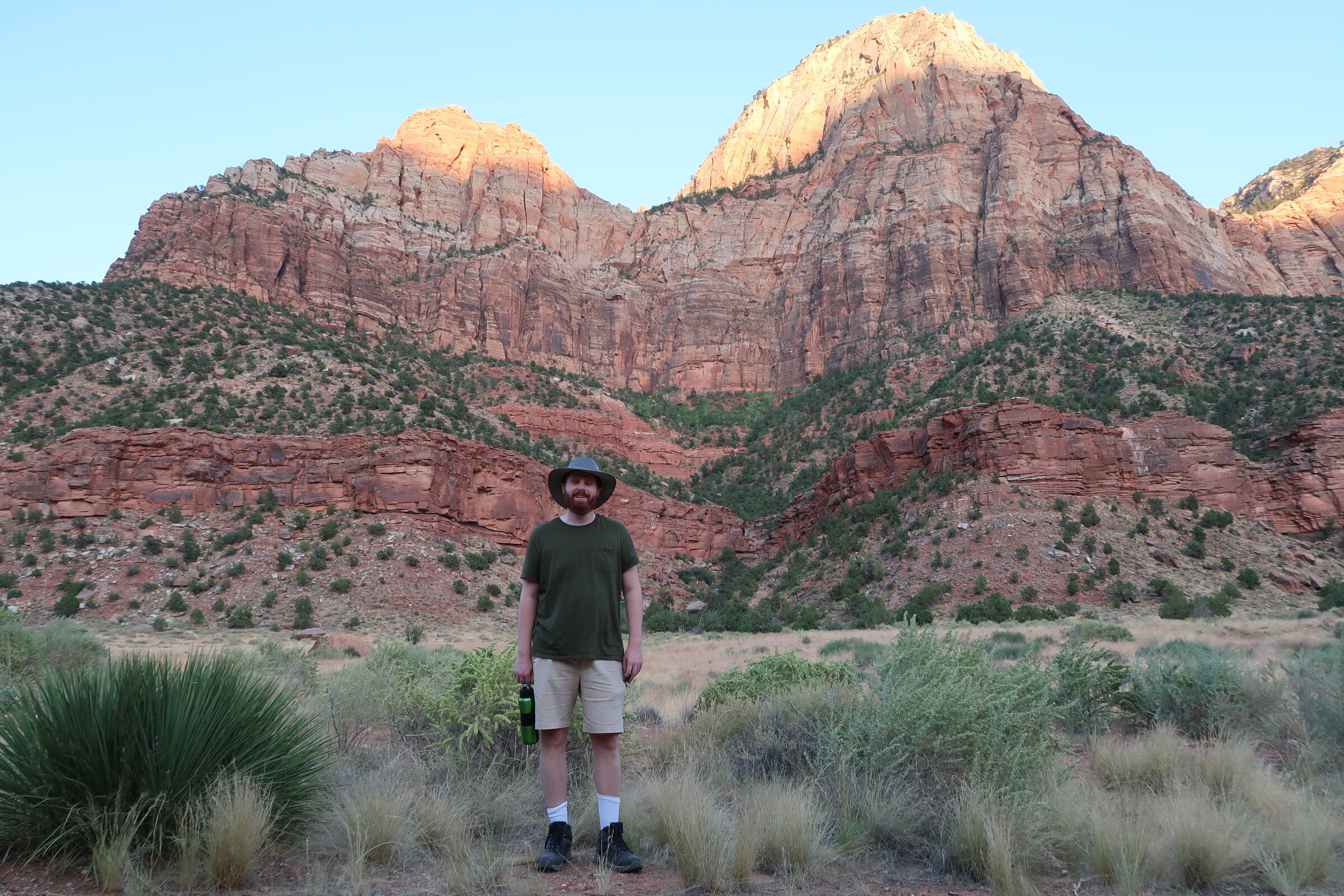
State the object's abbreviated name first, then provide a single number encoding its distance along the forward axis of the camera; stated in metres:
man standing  3.89
